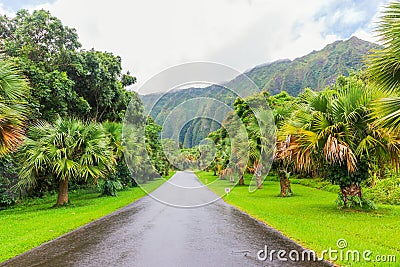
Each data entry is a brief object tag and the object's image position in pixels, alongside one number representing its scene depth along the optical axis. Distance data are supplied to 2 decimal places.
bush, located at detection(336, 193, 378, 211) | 11.61
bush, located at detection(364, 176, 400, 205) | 14.40
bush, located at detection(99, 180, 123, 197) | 20.47
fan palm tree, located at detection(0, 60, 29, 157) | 8.45
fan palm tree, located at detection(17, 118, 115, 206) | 14.09
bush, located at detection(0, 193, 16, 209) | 15.41
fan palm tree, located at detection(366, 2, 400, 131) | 6.20
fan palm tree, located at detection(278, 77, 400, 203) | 10.67
